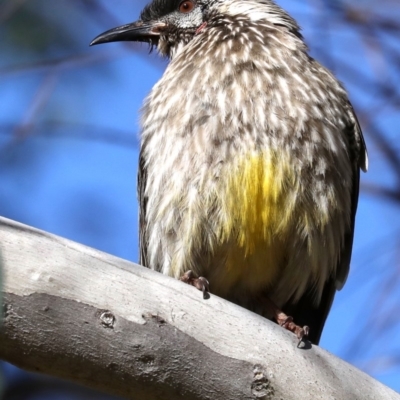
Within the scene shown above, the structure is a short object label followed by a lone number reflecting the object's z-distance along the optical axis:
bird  8.22
